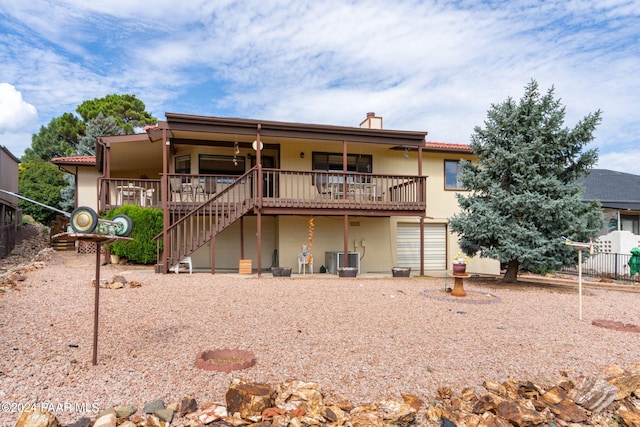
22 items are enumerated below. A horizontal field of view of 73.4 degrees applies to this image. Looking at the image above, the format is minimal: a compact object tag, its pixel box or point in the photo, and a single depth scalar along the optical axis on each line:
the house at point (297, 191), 12.14
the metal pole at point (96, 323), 4.29
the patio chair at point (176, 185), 12.25
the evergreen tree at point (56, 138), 34.09
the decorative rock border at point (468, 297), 8.31
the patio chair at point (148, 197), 14.03
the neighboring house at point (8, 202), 15.04
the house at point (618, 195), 21.03
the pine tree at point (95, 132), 27.95
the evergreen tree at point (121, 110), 33.38
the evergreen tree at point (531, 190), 10.48
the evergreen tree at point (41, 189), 24.42
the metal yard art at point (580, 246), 7.07
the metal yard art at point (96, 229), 3.90
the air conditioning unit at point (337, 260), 13.55
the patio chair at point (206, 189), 12.70
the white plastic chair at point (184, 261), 11.62
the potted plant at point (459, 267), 8.75
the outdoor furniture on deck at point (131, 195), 13.94
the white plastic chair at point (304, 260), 13.26
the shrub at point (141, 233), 13.01
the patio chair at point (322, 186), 13.01
